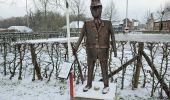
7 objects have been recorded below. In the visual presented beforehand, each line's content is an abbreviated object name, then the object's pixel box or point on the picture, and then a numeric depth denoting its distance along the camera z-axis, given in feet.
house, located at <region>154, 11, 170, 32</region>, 96.29
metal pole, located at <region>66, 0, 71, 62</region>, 8.67
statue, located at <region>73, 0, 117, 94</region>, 7.89
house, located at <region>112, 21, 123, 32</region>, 135.68
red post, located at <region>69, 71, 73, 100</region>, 8.72
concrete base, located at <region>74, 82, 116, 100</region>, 7.75
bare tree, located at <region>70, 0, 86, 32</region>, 62.38
